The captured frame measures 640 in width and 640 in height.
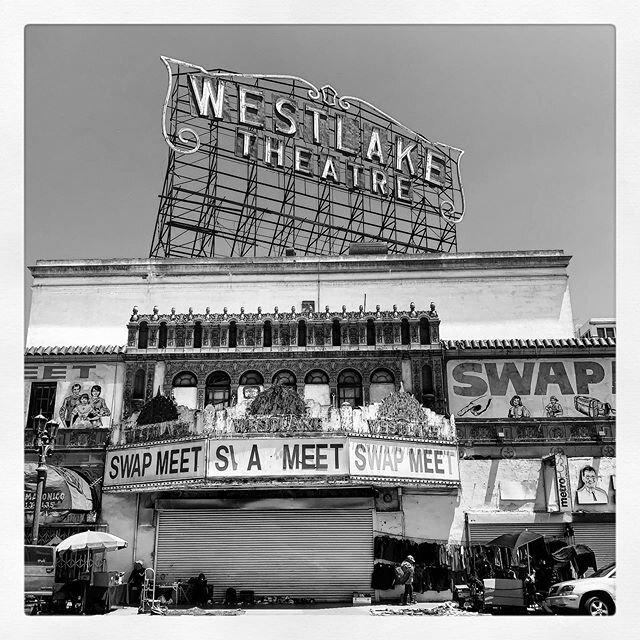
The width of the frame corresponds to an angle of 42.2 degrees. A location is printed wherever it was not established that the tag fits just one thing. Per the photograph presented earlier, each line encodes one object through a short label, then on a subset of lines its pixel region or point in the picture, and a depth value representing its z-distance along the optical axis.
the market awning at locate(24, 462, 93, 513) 27.30
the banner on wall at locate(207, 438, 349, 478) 25.55
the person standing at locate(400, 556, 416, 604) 25.30
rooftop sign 34.81
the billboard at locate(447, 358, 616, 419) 29.06
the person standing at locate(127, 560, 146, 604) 26.35
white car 21.02
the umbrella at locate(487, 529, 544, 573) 24.81
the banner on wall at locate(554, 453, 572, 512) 27.67
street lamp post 23.89
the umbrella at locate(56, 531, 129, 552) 24.12
